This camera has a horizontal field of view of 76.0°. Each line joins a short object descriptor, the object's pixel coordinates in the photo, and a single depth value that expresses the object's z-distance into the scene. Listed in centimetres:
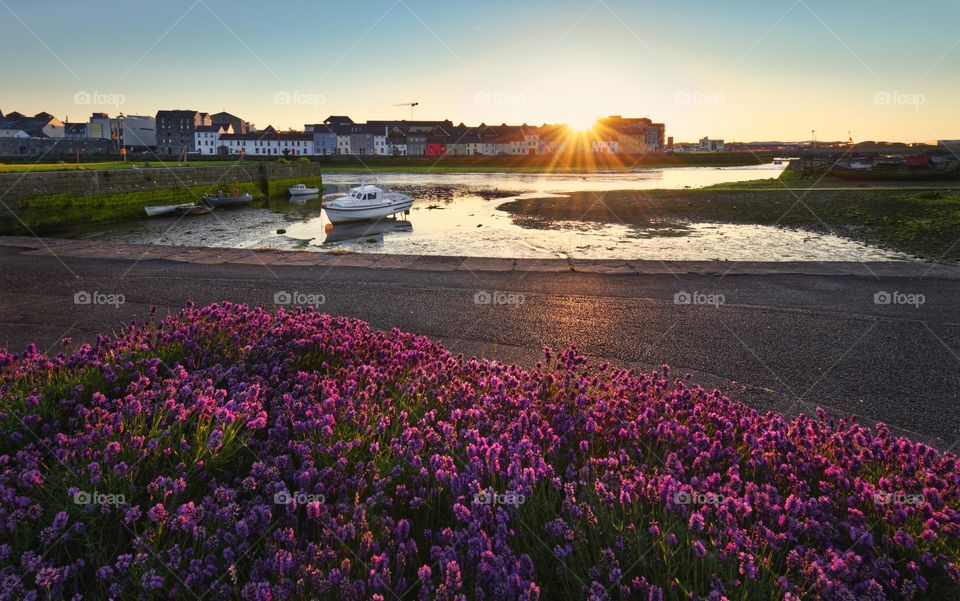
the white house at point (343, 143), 15860
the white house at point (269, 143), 15725
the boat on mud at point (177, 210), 3500
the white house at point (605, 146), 17362
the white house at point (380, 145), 16300
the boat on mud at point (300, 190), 4962
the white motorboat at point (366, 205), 3288
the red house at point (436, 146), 15610
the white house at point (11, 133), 14282
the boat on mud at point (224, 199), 3941
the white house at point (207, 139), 15725
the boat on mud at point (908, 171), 4741
